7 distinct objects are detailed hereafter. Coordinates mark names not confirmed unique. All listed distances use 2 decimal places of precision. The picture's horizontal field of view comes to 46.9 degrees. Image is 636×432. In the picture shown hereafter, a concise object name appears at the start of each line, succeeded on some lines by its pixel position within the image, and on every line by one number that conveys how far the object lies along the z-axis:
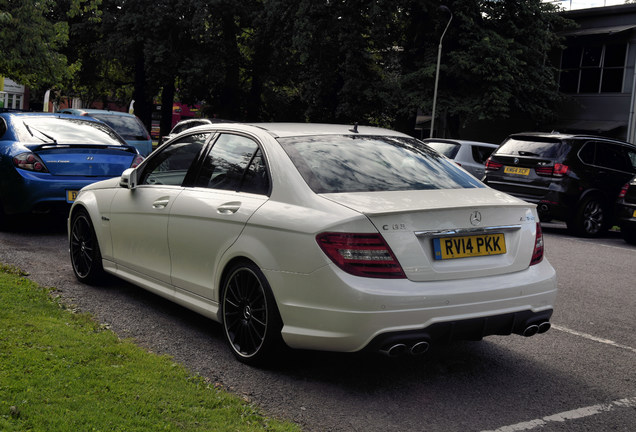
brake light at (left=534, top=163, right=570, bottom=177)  13.07
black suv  13.13
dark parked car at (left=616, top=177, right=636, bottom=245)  12.29
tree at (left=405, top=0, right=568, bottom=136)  31.94
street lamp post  30.71
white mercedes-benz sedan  3.96
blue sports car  9.11
